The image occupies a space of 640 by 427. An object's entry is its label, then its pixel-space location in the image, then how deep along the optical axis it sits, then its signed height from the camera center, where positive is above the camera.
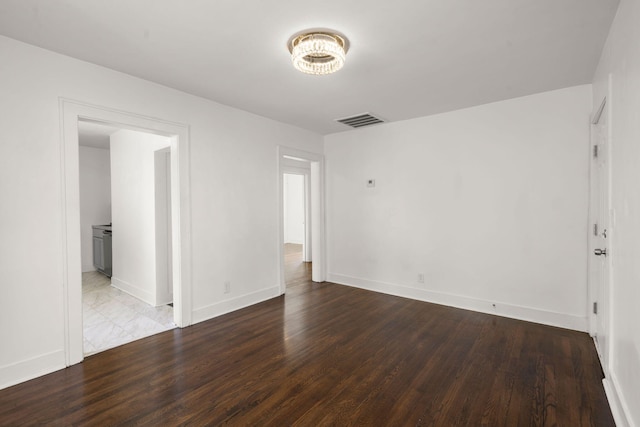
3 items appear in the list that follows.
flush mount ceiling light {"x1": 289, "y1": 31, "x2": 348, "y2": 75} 2.20 +1.17
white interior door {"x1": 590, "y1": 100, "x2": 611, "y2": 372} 2.38 -0.24
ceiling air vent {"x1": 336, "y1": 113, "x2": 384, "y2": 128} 4.31 +1.28
